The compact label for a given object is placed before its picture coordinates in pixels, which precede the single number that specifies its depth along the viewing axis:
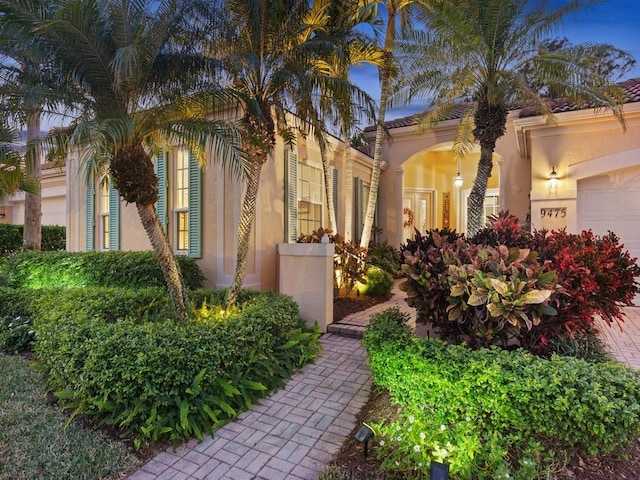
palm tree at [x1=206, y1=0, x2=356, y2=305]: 5.07
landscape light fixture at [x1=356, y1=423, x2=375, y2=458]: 2.76
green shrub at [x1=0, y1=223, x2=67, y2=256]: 13.30
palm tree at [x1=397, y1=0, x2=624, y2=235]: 6.14
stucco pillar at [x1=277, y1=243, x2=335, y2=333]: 6.53
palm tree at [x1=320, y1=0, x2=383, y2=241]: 5.55
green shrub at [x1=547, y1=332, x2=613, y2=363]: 3.82
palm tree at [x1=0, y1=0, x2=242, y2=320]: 4.16
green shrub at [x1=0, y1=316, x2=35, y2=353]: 5.47
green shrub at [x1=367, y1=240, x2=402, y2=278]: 10.11
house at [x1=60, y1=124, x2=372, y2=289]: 7.59
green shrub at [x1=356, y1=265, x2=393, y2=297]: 8.99
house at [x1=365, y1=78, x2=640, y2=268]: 7.94
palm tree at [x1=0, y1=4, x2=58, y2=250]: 4.40
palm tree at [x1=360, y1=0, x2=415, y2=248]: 8.18
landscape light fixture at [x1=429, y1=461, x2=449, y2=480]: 2.14
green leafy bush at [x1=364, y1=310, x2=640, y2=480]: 2.57
